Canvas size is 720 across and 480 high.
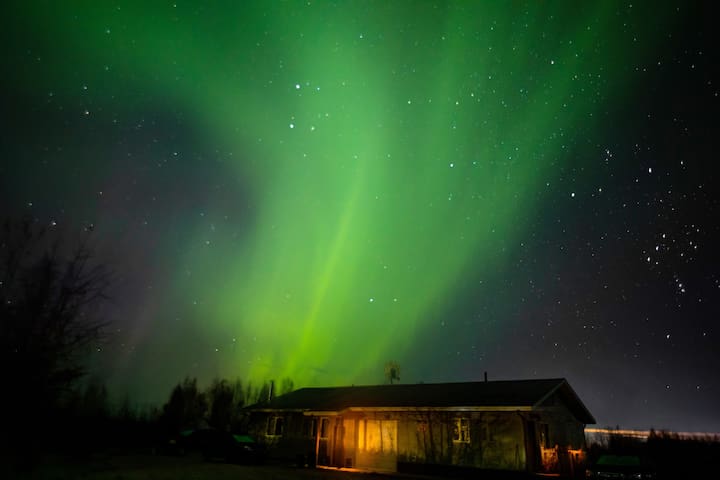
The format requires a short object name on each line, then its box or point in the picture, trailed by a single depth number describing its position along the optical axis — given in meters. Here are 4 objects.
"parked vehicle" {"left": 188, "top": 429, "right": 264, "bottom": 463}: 26.00
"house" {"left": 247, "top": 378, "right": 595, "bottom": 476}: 21.92
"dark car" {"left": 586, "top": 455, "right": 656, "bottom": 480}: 17.06
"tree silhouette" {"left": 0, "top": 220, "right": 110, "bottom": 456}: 7.35
